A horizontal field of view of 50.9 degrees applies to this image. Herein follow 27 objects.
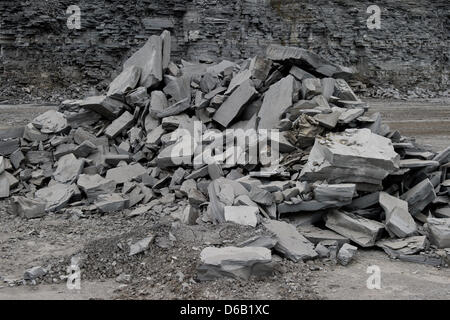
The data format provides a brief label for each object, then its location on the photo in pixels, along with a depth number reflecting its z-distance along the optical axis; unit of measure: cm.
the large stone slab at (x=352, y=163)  598
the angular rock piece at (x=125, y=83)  883
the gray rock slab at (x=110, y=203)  698
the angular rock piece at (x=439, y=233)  560
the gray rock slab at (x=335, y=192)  581
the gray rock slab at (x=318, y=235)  564
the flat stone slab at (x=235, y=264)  455
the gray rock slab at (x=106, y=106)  877
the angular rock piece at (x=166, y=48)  950
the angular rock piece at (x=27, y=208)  698
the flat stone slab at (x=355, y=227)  568
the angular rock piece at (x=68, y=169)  786
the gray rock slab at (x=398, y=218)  575
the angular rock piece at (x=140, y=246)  519
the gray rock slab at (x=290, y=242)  517
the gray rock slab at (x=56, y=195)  721
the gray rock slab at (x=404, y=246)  550
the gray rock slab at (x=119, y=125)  854
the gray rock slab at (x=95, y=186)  738
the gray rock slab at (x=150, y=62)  906
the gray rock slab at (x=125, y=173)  768
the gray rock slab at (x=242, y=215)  554
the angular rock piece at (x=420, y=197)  632
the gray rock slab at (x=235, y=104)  802
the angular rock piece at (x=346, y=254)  523
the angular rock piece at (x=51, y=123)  888
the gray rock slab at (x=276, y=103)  766
